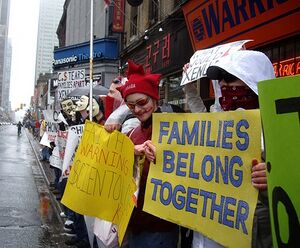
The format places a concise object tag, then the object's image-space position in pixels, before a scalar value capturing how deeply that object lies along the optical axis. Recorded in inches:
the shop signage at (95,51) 750.7
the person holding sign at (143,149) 111.7
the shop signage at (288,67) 236.5
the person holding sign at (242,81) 81.8
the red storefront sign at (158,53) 477.0
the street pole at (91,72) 189.3
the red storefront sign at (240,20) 231.6
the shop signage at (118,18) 725.3
